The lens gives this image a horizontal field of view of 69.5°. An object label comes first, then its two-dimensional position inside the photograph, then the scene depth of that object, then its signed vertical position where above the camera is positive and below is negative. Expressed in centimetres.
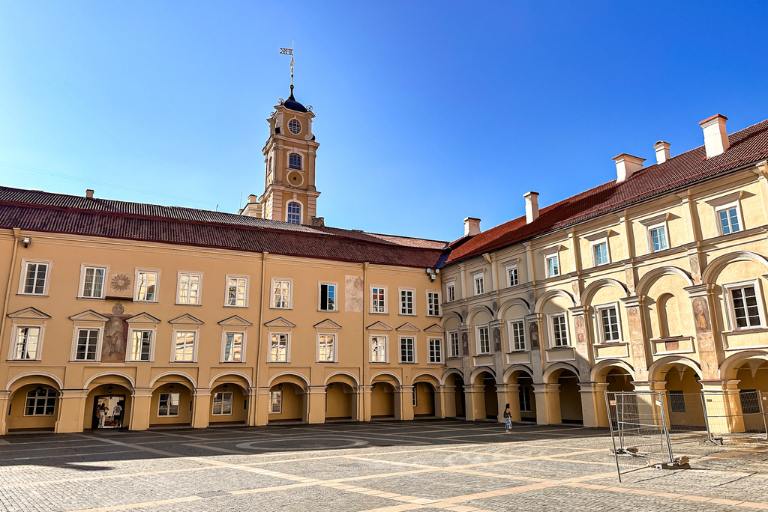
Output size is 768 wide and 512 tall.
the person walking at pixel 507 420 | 2670 -140
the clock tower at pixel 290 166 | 5344 +2189
